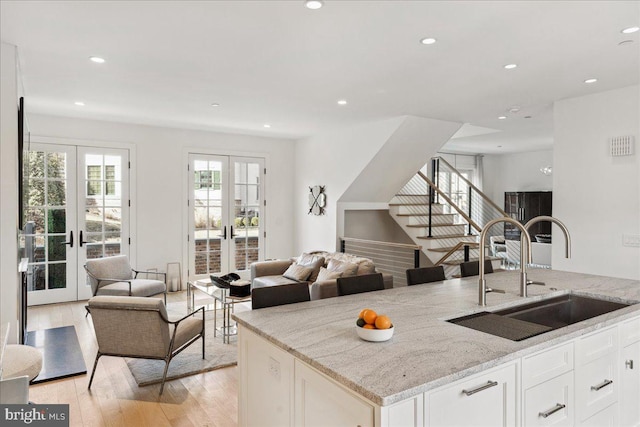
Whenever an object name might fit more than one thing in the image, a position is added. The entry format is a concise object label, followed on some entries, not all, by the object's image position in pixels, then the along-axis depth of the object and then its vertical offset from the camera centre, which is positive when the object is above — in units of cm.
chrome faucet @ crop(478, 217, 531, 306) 231 -23
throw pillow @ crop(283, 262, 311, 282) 538 -83
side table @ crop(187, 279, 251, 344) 432 -94
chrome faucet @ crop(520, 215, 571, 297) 243 -17
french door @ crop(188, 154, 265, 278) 696 -6
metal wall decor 703 +17
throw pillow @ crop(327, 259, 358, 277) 461 -67
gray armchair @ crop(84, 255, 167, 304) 492 -89
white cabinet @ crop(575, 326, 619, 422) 199 -83
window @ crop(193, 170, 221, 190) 697 +52
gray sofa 436 -76
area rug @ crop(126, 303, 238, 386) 346 -139
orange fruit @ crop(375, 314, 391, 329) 177 -49
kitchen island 141 -58
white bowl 175 -53
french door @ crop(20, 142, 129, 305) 573 -6
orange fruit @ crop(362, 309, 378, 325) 180 -47
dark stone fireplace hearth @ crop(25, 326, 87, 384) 352 -139
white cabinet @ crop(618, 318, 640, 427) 227 -93
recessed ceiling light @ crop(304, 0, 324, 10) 246 +125
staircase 687 -24
